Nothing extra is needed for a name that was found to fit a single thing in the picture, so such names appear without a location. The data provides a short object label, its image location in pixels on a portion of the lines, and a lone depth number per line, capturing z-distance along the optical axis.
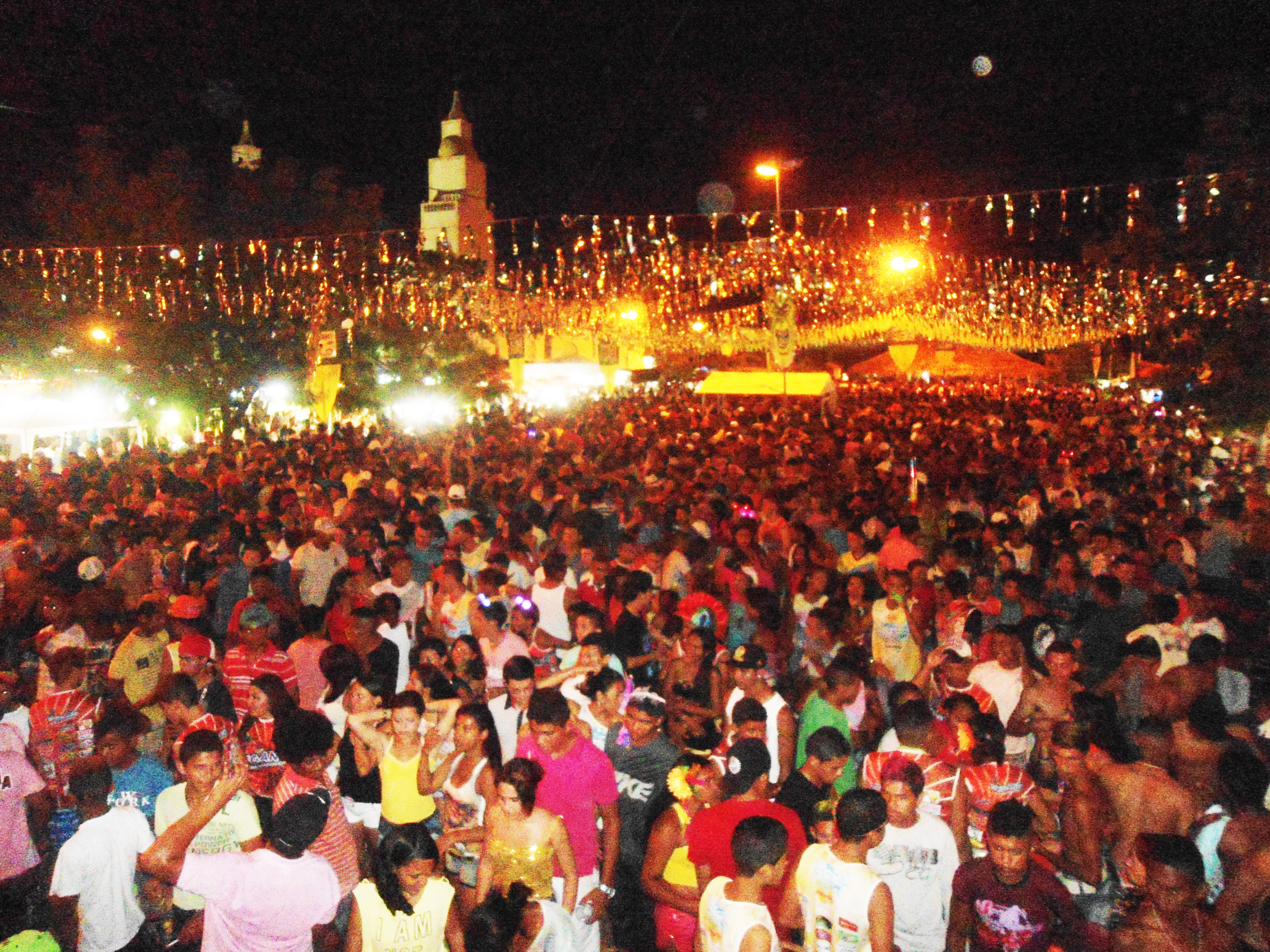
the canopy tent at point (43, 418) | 17.47
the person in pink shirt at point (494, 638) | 5.75
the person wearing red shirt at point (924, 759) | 4.12
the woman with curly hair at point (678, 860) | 3.82
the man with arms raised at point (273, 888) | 3.31
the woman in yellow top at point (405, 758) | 4.42
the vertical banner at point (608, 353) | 51.56
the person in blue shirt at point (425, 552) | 8.36
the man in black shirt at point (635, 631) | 6.24
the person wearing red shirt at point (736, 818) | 3.64
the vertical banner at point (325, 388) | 27.61
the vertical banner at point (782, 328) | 20.33
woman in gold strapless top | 3.71
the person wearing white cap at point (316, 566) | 8.12
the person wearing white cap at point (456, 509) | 9.99
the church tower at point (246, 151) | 58.78
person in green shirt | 4.86
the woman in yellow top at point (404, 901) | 3.22
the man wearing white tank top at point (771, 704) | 4.75
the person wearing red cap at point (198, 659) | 5.93
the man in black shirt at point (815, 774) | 4.18
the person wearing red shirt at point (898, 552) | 8.04
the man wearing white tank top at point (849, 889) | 3.25
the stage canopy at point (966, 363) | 42.03
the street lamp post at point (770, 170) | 18.14
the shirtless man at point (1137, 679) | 5.80
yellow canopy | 24.86
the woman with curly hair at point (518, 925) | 3.26
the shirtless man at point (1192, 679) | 5.47
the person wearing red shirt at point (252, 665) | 5.62
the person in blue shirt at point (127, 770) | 4.25
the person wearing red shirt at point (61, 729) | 4.88
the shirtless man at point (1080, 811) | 4.16
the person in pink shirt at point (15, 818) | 4.30
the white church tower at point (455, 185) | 48.59
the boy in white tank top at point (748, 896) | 3.14
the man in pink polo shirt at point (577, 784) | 4.16
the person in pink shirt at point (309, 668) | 5.83
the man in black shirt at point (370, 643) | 5.83
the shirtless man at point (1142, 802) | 4.07
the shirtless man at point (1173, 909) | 3.18
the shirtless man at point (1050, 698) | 5.09
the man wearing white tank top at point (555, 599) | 7.06
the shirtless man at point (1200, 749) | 4.45
